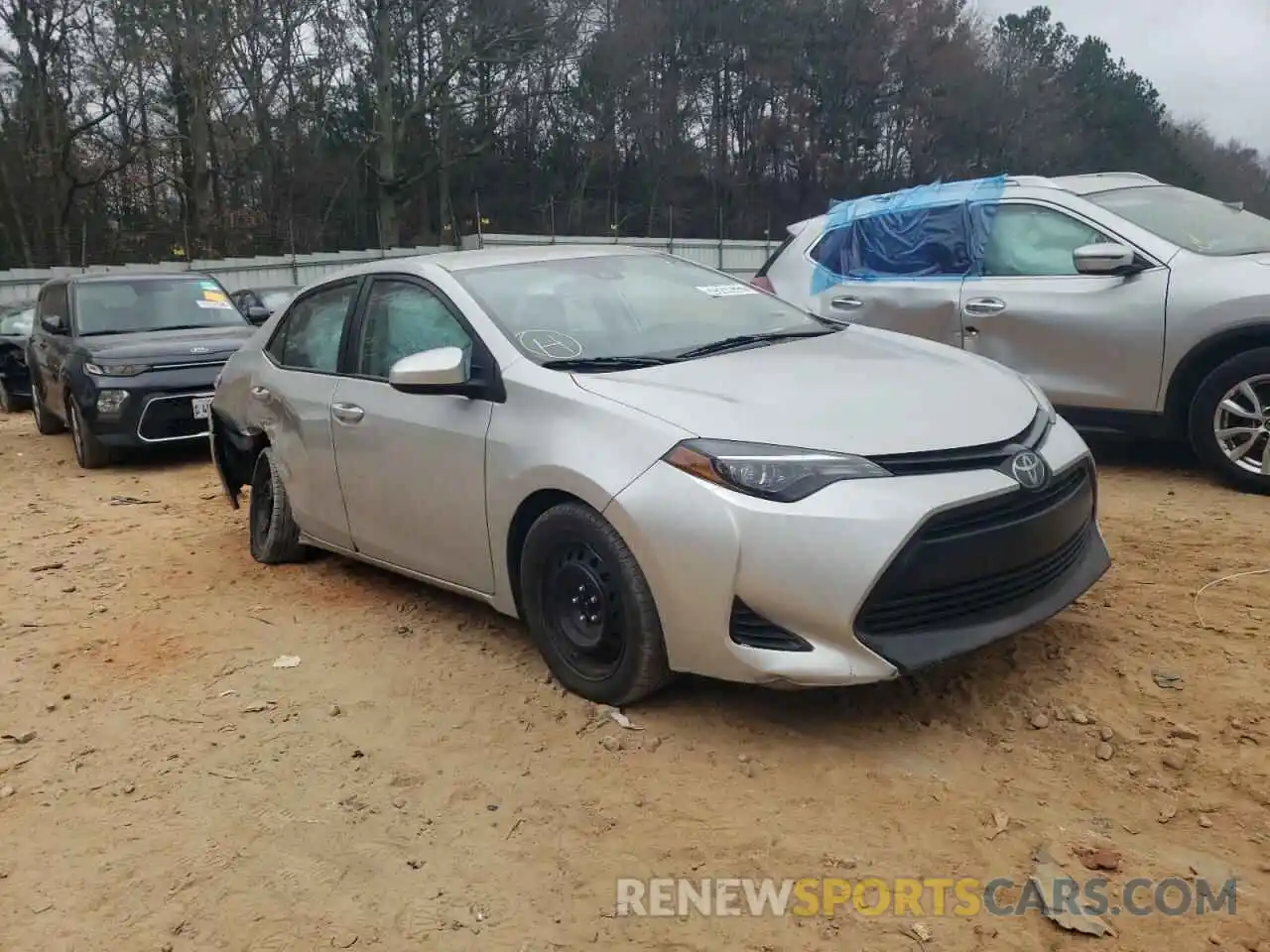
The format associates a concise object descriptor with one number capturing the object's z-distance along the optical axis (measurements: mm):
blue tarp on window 6590
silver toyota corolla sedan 2953
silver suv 5480
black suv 8484
